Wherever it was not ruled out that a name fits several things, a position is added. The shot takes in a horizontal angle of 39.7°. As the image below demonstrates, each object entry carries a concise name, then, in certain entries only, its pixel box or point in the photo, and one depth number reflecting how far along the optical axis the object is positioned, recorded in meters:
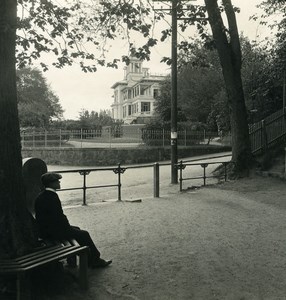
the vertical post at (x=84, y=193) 9.57
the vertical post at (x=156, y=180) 10.81
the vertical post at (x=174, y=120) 13.70
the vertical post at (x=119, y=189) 10.23
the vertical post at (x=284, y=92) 18.74
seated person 4.80
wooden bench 3.67
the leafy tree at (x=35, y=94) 51.38
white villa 72.31
